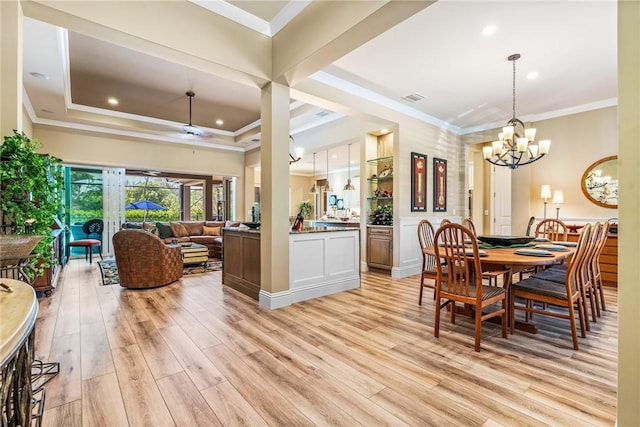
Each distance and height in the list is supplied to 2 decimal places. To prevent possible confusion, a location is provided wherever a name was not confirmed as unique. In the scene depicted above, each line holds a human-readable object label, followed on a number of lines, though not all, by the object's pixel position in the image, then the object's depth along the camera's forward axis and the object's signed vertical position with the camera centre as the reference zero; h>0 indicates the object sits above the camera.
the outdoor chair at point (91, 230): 6.30 -0.43
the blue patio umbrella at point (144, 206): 7.90 +0.17
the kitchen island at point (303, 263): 3.69 -0.70
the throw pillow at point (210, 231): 7.95 -0.51
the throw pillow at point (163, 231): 7.41 -0.47
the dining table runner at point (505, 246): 3.28 -0.38
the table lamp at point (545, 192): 5.34 +0.34
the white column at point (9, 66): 2.09 +1.05
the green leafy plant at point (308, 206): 13.98 +0.28
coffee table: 5.82 -0.83
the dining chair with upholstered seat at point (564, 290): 2.47 -0.70
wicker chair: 4.21 -0.67
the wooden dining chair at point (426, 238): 3.22 -0.36
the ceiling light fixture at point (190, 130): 5.54 +1.56
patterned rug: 4.90 -1.10
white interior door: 6.04 +0.23
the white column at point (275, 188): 3.45 +0.28
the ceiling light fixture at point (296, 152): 4.29 +0.88
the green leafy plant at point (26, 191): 1.88 +0.14
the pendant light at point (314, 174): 10.82 +1.85
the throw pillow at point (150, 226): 6.79 -0.32
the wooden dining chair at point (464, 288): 2.45 -0.69
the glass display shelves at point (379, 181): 5.58 +0.58
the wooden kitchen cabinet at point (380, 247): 5.30 -0.64
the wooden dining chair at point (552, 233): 4.30 -0.34
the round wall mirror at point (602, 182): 4.89 +0.48
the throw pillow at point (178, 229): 7.54 -0.44
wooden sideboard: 4.42 -0.76
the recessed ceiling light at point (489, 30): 3.04 +1.88
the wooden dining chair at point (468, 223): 4.16 -0.18
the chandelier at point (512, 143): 3.83 +0.95
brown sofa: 7.14 -0.51
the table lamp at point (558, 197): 5.16 +0.24
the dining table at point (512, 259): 2.47 -0.41
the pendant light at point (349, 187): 9.36 +0.79
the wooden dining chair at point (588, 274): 2.71 -0.65
